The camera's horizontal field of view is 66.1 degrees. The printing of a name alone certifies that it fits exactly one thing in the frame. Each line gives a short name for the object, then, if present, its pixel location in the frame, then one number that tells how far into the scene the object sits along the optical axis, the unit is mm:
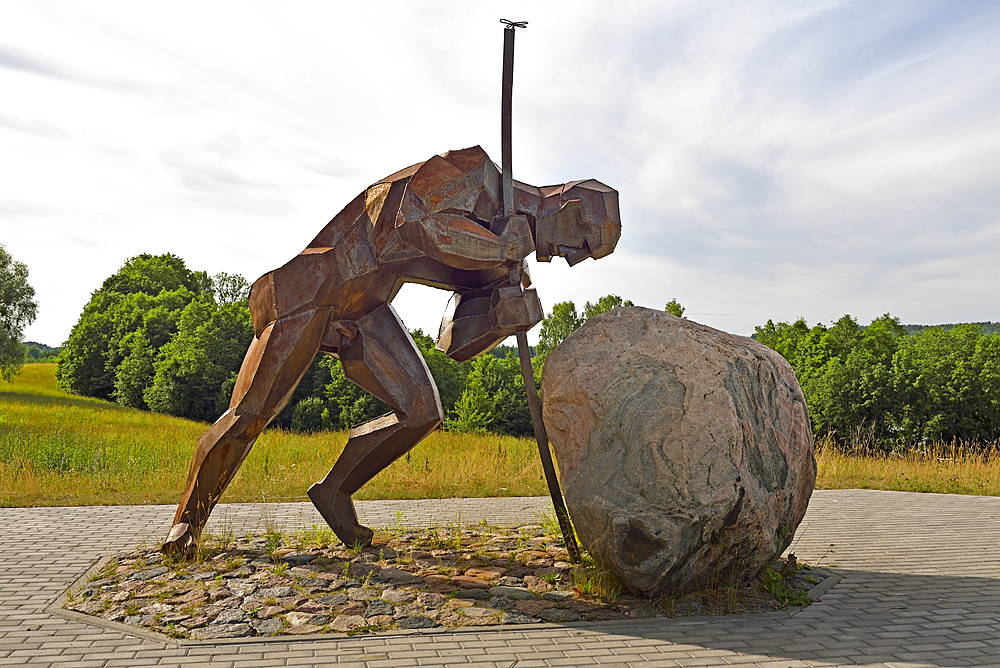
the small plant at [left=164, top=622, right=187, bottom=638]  4266
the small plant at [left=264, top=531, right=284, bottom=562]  6153
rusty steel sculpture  5512
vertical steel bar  5633
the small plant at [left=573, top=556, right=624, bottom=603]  4957
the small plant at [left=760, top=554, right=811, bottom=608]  5047
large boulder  4656
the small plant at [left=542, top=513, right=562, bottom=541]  6892
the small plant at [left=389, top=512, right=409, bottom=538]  7113
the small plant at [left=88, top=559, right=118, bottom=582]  5455
